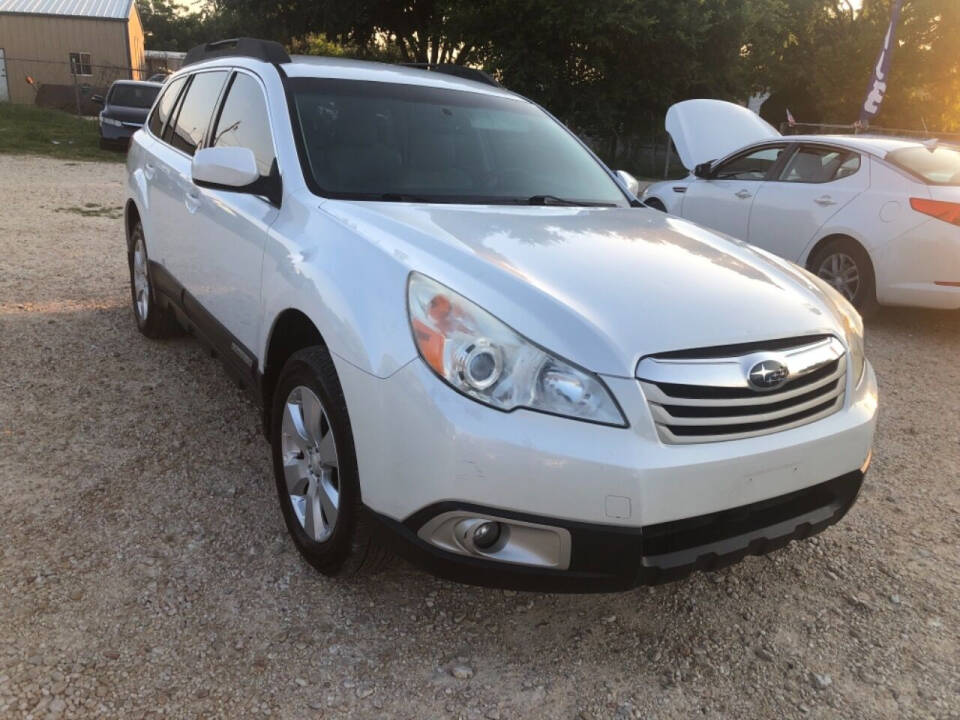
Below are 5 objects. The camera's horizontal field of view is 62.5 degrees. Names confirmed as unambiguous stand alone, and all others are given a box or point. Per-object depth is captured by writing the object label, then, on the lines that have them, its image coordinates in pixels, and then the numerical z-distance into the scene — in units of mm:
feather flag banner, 17016
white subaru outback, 2039
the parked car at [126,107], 17047
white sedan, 5801
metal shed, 34188
